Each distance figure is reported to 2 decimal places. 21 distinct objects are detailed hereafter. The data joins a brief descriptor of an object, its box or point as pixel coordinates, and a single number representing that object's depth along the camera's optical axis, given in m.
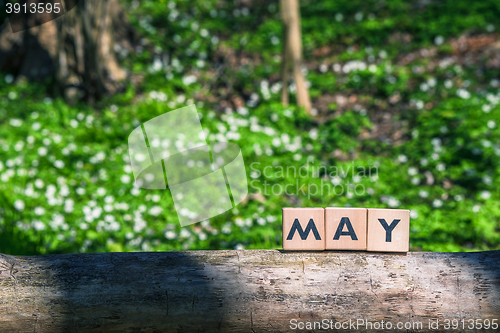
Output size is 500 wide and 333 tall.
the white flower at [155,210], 2.94
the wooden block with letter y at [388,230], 1.53
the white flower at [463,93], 4.07
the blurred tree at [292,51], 4.07
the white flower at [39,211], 2.89
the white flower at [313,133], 3.91
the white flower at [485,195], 2.97
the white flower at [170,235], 2.74
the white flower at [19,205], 2.94
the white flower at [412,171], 3.37
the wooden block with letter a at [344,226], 1.55
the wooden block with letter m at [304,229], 1.55
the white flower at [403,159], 3.55
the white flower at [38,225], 2.74
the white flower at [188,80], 4.78
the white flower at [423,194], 3.12
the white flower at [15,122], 3.90
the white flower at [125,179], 3.24
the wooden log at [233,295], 1.40
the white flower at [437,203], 2.98
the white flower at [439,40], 5.06
